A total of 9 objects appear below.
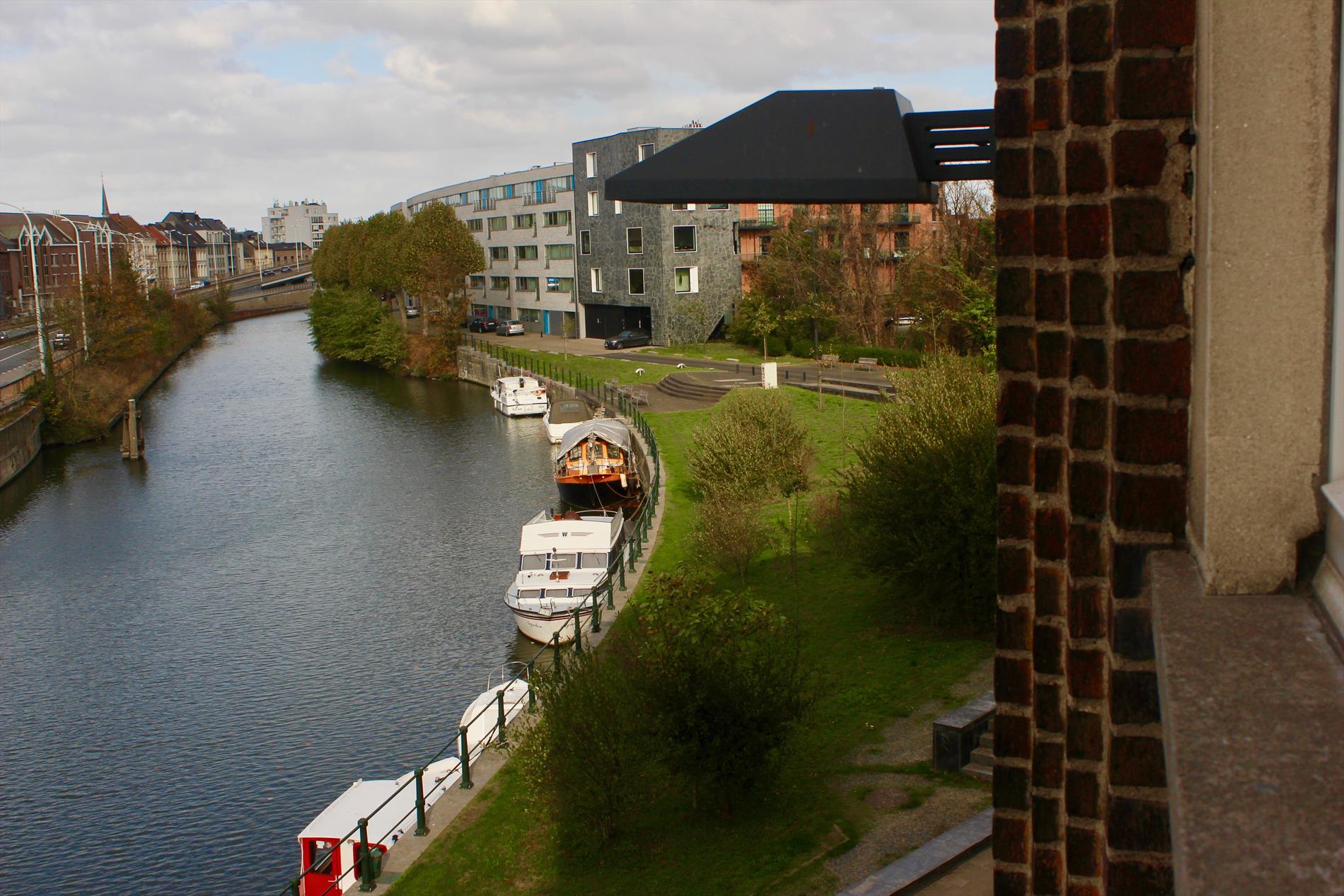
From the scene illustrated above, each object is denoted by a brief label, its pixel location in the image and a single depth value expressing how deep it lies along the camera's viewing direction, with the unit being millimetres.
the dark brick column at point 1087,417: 2850
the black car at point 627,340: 66438
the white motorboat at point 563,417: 45500
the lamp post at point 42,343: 51094
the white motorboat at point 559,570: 24531
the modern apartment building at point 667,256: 65250
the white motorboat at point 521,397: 52875
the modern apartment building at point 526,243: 76250
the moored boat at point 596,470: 36875
